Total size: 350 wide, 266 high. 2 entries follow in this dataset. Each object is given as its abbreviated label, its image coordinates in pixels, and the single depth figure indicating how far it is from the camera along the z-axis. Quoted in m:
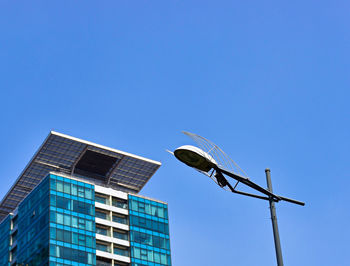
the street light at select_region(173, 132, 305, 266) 24.78
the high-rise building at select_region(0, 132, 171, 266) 109.38
